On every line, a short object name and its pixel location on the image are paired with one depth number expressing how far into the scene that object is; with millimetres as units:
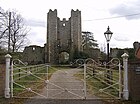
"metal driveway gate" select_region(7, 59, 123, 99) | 9479
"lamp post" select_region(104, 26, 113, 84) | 13544
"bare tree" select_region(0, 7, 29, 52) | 31144
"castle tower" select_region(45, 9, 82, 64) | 52310
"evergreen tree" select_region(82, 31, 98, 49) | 63665
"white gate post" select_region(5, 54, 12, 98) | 9103
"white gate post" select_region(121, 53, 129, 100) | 8887
